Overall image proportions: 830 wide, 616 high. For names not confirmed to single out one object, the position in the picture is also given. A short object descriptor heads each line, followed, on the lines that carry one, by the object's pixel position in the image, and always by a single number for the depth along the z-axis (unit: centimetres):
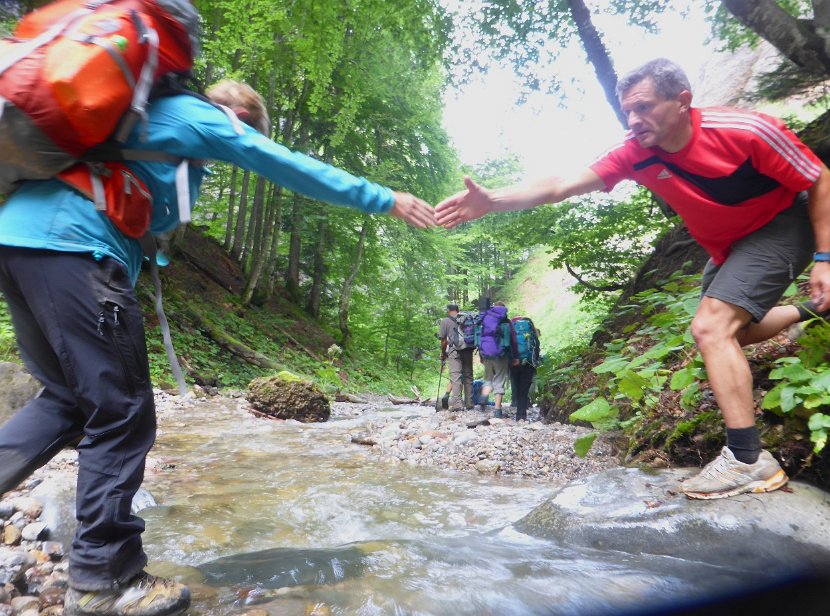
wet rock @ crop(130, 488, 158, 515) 312
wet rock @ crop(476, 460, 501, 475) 479
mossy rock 829
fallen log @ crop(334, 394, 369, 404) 1296
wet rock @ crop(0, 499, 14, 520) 248
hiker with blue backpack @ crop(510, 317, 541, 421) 1015
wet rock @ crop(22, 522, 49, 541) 231
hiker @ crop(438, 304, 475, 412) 1074
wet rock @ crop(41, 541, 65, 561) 222
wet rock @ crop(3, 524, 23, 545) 226
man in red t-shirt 243
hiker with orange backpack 170
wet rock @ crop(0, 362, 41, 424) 361
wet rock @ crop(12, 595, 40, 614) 176
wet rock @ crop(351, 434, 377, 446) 609
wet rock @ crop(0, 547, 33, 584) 186
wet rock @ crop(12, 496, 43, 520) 249
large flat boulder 212
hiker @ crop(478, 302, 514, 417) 1016
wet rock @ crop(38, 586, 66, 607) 183
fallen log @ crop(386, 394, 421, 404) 1502
